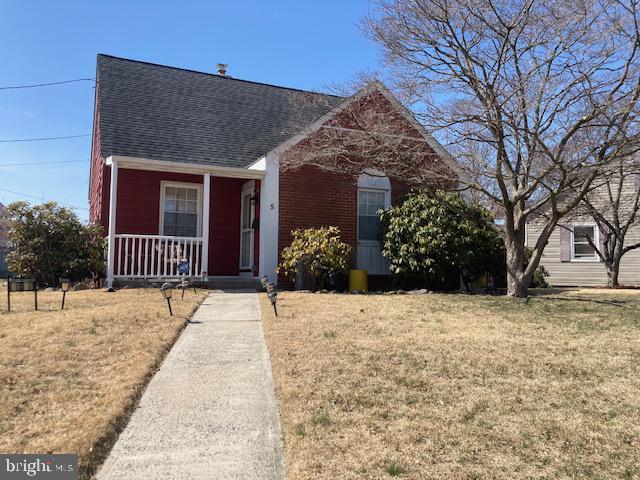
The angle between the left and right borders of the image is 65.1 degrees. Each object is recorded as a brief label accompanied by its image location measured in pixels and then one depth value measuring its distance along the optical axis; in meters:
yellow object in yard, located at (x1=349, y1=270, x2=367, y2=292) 11.85
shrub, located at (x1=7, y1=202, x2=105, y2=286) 11.12
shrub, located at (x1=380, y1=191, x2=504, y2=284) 11.01
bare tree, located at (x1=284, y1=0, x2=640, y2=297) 8.55
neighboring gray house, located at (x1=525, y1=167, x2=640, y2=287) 17.19
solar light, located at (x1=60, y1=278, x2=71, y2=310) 7.93
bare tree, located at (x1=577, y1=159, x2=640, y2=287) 14.98
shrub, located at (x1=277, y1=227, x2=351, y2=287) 10.73
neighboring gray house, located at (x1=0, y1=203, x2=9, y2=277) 23.00
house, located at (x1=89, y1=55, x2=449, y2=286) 11.34
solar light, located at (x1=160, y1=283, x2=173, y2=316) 7.12
